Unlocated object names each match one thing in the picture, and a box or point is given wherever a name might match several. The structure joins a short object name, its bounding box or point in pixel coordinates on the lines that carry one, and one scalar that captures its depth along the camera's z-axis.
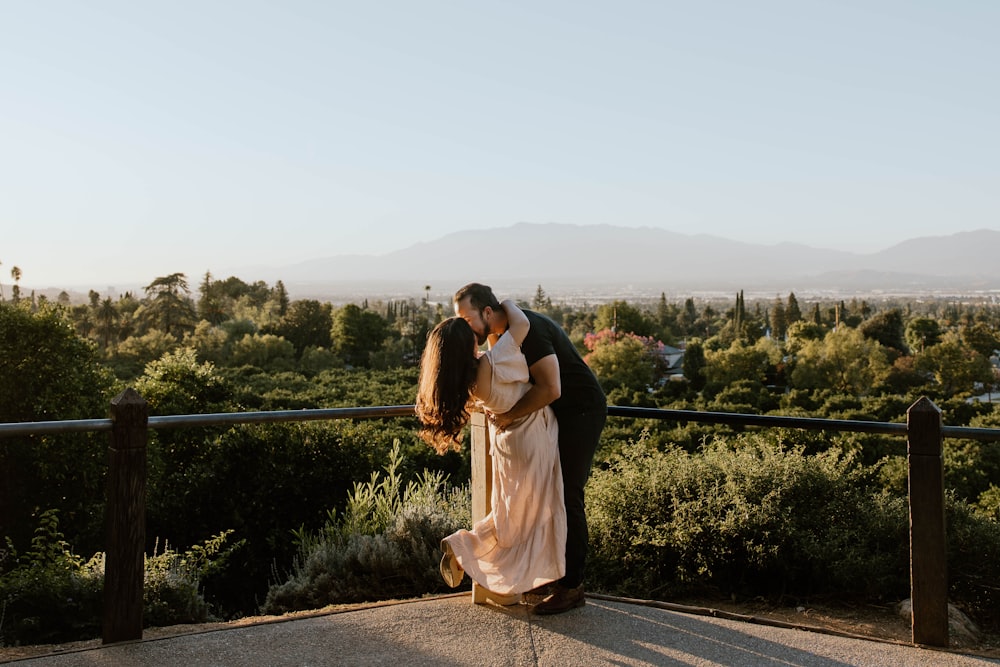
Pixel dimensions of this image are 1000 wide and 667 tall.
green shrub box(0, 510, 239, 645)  4.13
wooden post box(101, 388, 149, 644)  3.19
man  3.42
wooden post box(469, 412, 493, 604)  3.85
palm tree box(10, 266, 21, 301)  55.25
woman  3.30
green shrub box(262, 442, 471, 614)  4.46
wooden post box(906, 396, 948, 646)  3.15
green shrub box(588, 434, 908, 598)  4.45
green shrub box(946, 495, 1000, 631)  4.38
